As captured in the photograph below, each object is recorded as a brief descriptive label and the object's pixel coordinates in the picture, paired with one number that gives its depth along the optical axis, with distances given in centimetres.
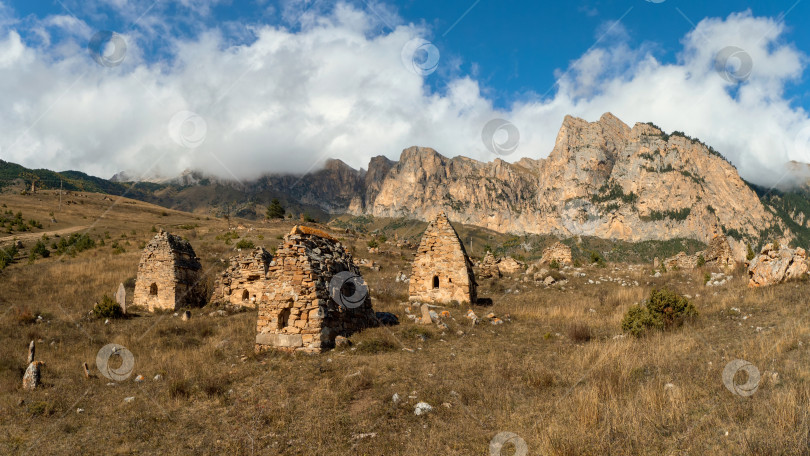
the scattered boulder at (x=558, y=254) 2947
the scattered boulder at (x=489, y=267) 2474
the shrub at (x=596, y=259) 2784
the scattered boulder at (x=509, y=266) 2785
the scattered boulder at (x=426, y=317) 1195
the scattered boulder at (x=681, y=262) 2568
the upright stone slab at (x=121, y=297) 1538
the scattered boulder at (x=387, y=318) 1208
